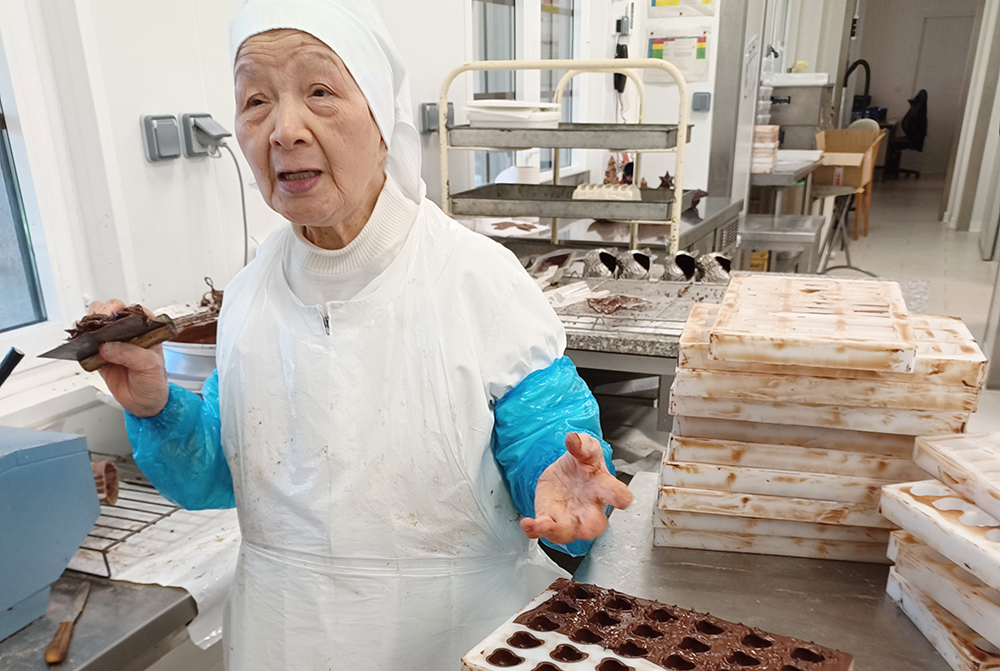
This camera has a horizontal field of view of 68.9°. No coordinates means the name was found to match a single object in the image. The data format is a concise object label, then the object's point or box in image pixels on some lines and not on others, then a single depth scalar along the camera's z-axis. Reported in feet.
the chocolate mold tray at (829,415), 3.14
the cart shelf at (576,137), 7.61
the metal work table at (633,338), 6.01
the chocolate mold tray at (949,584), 2.56
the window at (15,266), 5.74
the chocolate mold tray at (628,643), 2.35
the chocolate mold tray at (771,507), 3.25
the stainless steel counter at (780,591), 2.88
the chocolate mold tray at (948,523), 2.50
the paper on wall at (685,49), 16.02
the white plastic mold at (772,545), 3.35
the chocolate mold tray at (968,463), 2.68
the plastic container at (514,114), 8.23
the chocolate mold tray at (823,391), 3.09
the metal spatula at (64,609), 3.80
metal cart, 7.64
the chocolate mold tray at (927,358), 3.03
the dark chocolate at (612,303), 6.70
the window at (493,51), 12.71
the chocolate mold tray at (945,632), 2.60
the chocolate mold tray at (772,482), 3.23
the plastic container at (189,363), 5.19
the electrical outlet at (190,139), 6.35
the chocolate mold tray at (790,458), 3.22
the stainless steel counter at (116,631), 3.83
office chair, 37.42
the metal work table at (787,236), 12.44
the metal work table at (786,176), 15.26
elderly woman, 3.29
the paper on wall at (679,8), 15.64
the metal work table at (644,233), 9.81
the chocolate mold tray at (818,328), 3.02
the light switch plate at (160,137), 6.00
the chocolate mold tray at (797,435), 3.28
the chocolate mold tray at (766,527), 3.31
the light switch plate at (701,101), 16.07
